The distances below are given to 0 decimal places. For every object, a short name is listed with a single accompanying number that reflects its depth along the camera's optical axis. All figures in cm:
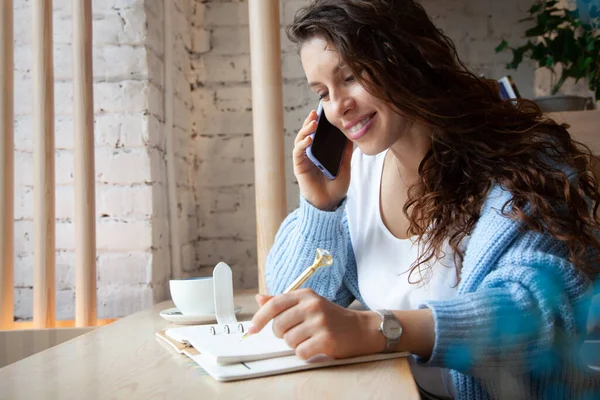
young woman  67
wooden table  51
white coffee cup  94
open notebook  57
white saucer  93
